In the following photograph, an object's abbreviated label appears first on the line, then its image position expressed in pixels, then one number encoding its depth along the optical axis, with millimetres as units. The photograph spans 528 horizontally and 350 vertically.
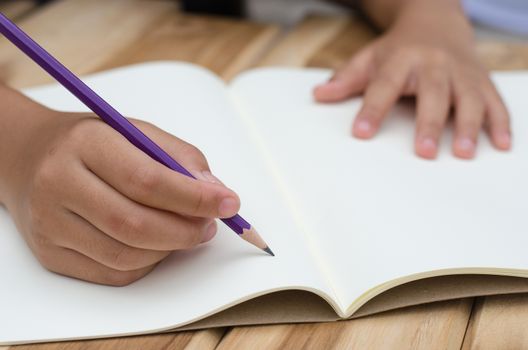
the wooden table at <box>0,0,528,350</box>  824
